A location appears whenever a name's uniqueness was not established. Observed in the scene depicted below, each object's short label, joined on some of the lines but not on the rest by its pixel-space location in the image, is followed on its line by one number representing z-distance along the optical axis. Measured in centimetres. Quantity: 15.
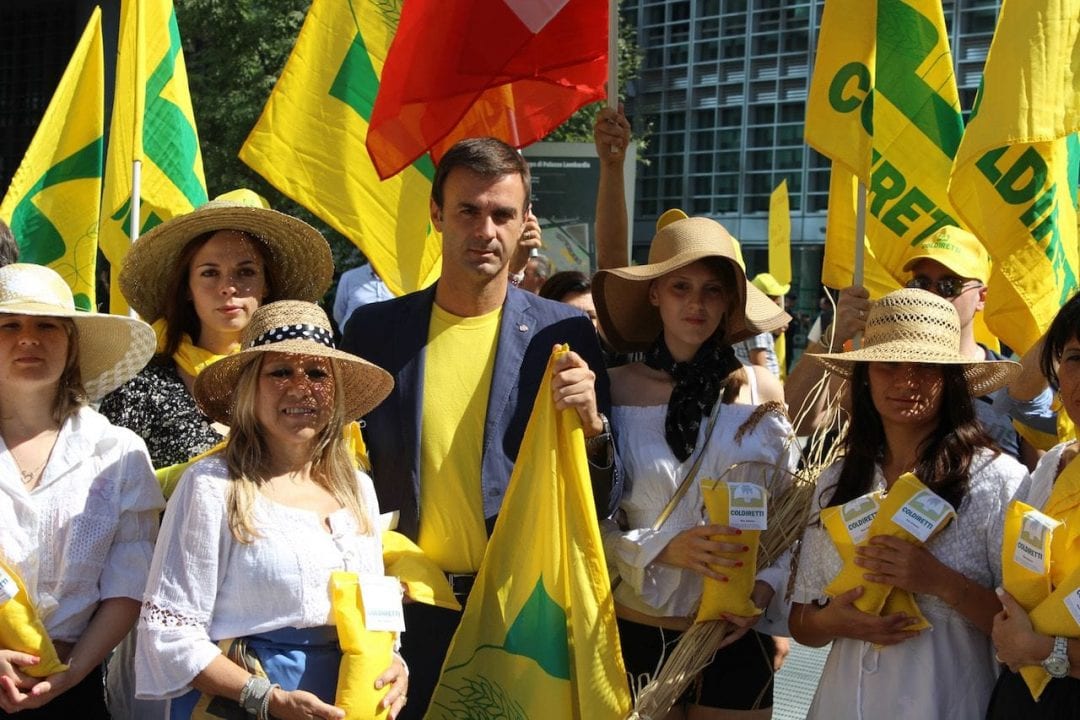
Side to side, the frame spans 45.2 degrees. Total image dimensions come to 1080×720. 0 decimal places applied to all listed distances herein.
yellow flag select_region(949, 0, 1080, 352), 431
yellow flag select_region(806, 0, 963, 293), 489
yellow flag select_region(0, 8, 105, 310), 646
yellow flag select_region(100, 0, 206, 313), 627
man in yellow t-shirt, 352
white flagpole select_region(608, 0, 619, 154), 425
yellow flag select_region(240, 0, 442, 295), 539
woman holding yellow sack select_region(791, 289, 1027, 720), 310
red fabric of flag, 496
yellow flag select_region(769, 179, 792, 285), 1315
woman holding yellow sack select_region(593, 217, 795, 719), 350
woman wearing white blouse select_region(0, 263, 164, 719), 314
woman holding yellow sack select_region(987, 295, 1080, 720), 276
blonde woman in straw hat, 294
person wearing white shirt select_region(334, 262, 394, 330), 788
